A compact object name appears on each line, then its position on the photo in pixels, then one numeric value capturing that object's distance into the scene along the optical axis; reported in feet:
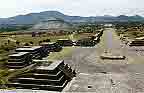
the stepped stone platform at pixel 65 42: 269.40
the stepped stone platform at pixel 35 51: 167.30
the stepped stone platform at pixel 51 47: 224.00
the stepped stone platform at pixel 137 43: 255.00
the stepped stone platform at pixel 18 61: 140.46
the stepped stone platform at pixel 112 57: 179.24
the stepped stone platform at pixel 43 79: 105.60
